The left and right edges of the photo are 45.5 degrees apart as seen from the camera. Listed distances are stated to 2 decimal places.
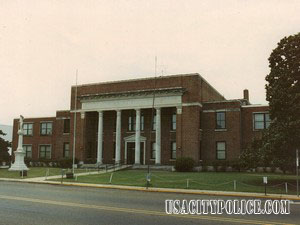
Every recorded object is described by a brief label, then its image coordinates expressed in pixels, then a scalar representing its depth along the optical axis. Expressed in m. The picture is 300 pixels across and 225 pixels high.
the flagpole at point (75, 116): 46.67
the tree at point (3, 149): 49.61
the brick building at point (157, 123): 42.31
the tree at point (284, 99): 24.56
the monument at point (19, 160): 41.67
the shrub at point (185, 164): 39.62
